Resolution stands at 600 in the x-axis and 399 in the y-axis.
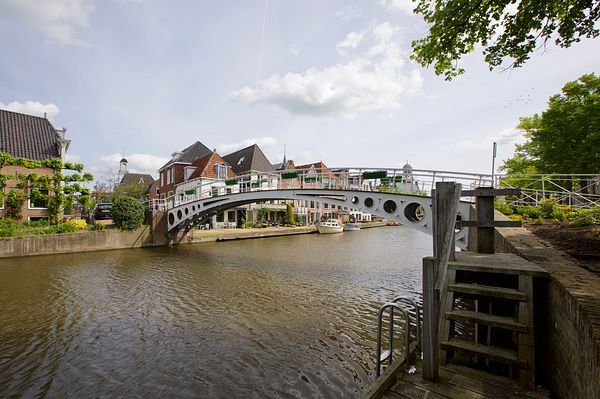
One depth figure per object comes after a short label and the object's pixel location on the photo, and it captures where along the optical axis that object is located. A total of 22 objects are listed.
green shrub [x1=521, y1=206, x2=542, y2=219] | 9.15
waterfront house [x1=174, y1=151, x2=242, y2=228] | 31.84
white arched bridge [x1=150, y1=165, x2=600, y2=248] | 10.41
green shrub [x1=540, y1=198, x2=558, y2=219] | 9.01
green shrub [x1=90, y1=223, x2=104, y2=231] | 20.22
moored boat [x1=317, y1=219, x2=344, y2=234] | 35.22
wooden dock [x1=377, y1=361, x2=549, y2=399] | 2.76
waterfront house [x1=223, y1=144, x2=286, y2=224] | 35.31
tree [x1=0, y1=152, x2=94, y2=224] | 19.53
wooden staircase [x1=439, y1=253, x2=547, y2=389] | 3.07
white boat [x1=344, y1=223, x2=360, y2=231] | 41.17
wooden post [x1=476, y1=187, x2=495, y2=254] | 4.92
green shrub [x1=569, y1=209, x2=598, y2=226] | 6.79
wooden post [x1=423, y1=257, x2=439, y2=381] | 2.83
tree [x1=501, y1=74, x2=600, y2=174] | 16.95
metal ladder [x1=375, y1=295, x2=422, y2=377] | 3.55
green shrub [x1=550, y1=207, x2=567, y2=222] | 8.24
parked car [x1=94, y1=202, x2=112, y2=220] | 24.31
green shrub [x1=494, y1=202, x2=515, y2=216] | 9.95
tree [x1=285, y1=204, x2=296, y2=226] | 37.16
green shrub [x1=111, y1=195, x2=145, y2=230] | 21.05
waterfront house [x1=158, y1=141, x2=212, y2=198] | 36.56
